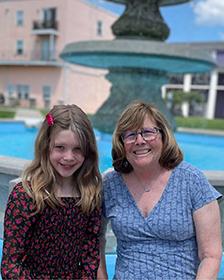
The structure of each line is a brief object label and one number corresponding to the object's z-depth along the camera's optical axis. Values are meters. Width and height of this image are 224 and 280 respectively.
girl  1.79
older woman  1.84
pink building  33.88
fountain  6.21
